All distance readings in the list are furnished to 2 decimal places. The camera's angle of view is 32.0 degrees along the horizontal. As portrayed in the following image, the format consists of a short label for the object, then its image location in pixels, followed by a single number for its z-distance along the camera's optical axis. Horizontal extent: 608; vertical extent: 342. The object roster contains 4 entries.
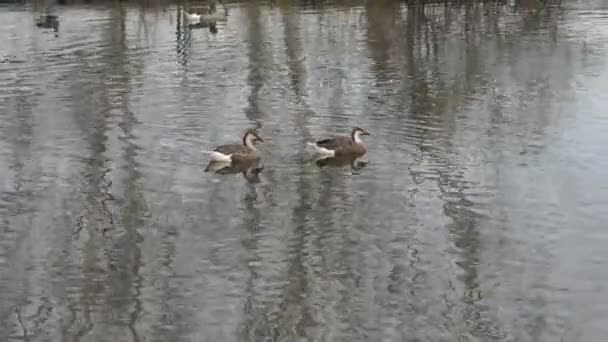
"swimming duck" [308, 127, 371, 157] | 17.86
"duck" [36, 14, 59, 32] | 42.34
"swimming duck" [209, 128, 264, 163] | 17.47
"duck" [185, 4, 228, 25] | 42.97
